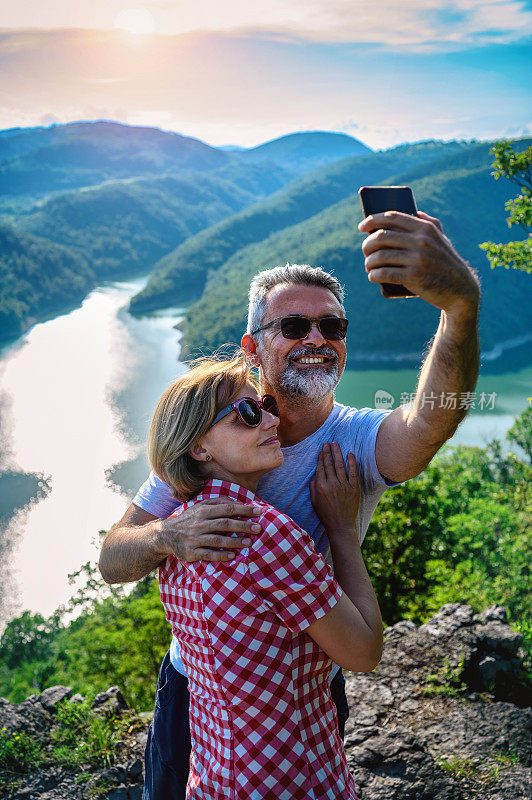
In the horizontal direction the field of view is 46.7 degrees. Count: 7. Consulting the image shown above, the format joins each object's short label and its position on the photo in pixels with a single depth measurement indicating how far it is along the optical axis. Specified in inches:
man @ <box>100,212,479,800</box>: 59.0
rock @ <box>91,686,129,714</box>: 147.0
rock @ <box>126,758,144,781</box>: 127.5
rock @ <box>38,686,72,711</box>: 149.9
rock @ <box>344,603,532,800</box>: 120.3
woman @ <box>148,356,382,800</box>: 57.1
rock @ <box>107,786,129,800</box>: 122.4
